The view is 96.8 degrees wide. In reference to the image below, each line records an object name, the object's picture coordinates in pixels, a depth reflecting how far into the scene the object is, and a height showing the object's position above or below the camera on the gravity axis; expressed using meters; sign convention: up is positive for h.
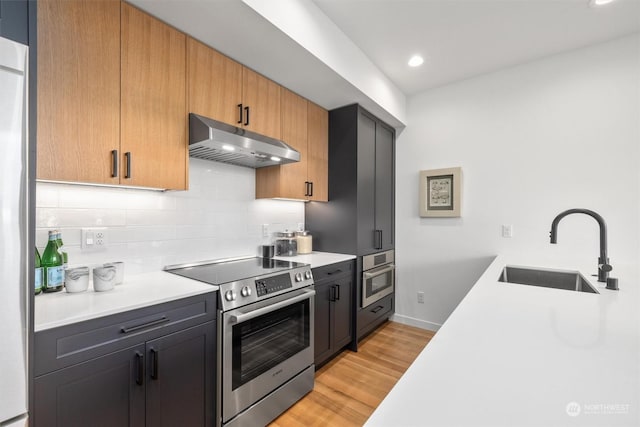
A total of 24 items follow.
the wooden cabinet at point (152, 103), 1.49 +0.61
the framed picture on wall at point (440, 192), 2.93 +0.22
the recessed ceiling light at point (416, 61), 2.53 +1.38
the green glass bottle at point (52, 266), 1.35 -0.26
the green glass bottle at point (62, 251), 1.41 -0.20
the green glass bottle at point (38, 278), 1.29 -0.30
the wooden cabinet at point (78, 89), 1.23 +0.57
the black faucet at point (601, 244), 1.48 -0.17
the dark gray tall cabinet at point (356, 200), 2.75 +0.13
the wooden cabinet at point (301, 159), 2.42 +0.52
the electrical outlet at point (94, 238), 1.57 -0.14
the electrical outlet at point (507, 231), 2.70 -0.18
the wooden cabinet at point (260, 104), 2.07 +0.84
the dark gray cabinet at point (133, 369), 1.05 -0.67
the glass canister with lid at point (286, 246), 2.65 -0.31
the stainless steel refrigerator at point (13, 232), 0.85 -0.06
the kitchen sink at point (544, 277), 1.87 -0.46
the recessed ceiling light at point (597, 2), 1.85 +1.38
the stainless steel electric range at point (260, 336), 1.54 -0.76
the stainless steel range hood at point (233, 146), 1.69 +0.43
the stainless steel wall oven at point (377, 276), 2.81 -0.68
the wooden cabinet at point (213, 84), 1.76 +0.85
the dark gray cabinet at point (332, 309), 2.28 -0.84
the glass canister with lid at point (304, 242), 2.78 -0.29
